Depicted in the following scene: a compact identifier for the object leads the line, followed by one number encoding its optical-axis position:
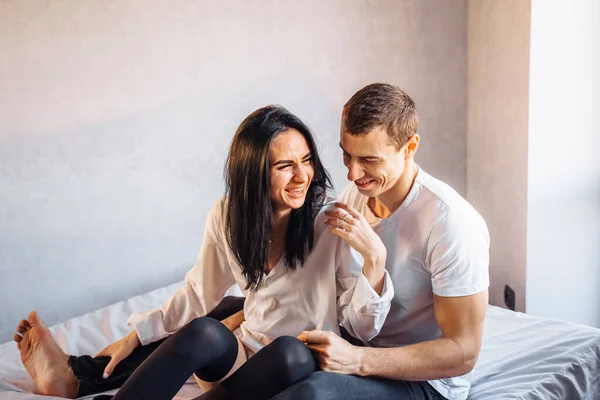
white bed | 1.52
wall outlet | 2.53
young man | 1.32
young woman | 1.29
